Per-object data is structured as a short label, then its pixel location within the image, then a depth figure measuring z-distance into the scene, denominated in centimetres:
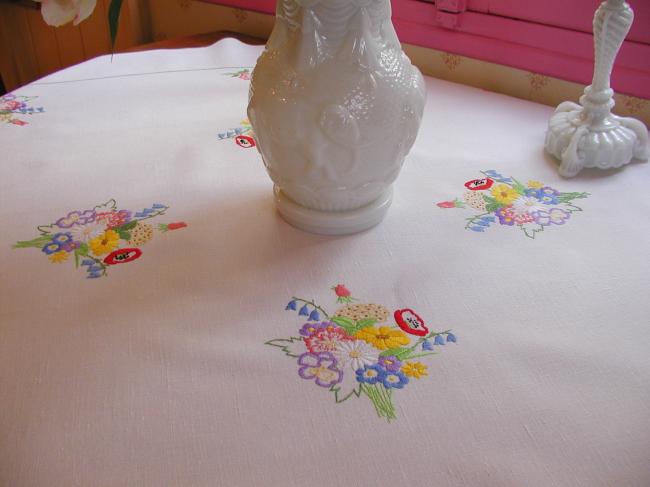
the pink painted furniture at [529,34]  108
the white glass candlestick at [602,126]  86
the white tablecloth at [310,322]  49
